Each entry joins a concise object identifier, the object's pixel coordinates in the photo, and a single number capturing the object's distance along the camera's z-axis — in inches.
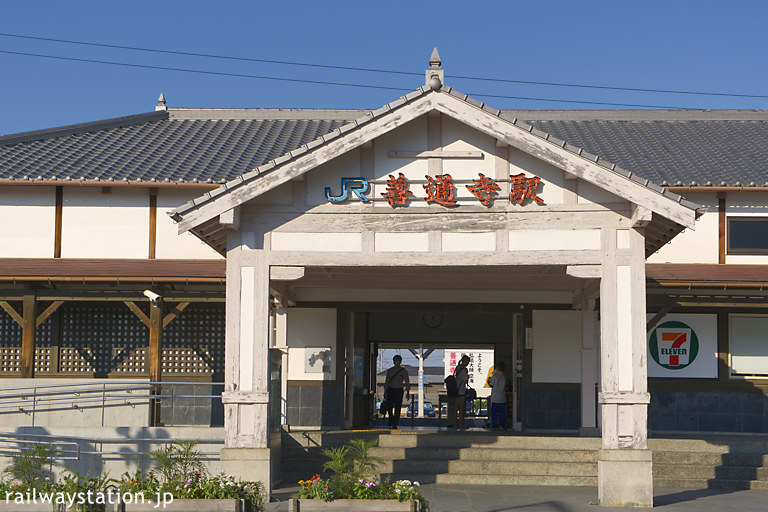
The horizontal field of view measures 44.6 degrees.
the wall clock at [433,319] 1003.3
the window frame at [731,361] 754.8
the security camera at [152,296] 690.2
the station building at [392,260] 526.3
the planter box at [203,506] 428.1
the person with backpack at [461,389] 797.2
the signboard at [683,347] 757.9
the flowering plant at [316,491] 431.2
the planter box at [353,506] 423.2
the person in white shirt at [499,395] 801.6
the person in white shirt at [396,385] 800.3
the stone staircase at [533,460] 613.9
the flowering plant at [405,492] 430.9
